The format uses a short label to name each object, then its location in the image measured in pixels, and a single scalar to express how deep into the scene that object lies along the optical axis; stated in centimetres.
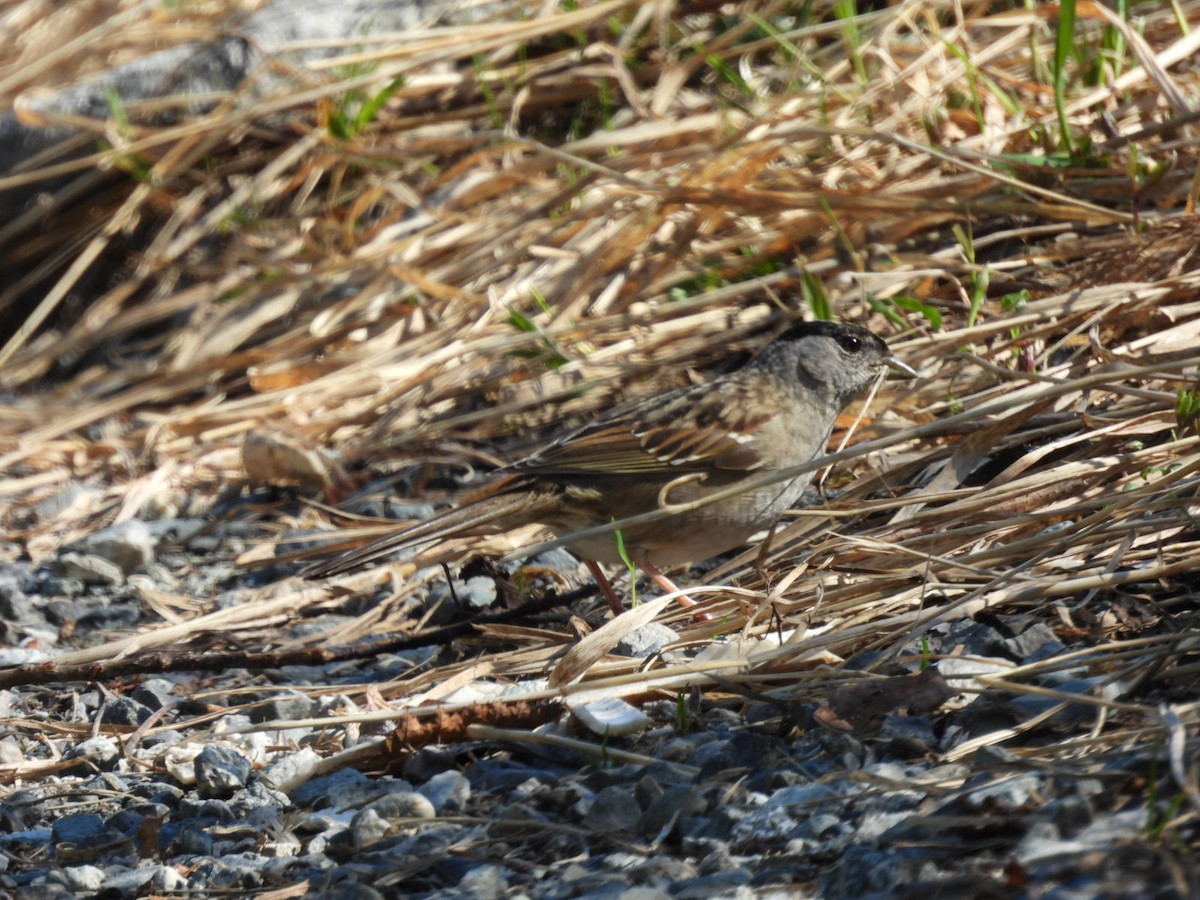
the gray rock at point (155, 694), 645
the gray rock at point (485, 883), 416
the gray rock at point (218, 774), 528
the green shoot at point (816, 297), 840
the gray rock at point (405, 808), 477
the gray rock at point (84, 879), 459
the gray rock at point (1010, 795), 381
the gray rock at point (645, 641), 602
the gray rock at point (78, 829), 500
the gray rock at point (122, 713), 627
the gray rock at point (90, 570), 840
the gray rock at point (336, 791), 511
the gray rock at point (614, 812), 446
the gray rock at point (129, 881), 460
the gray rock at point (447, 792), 484
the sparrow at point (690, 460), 683
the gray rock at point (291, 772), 529
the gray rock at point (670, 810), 440
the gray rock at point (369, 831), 465
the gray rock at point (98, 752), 579
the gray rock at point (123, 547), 855
